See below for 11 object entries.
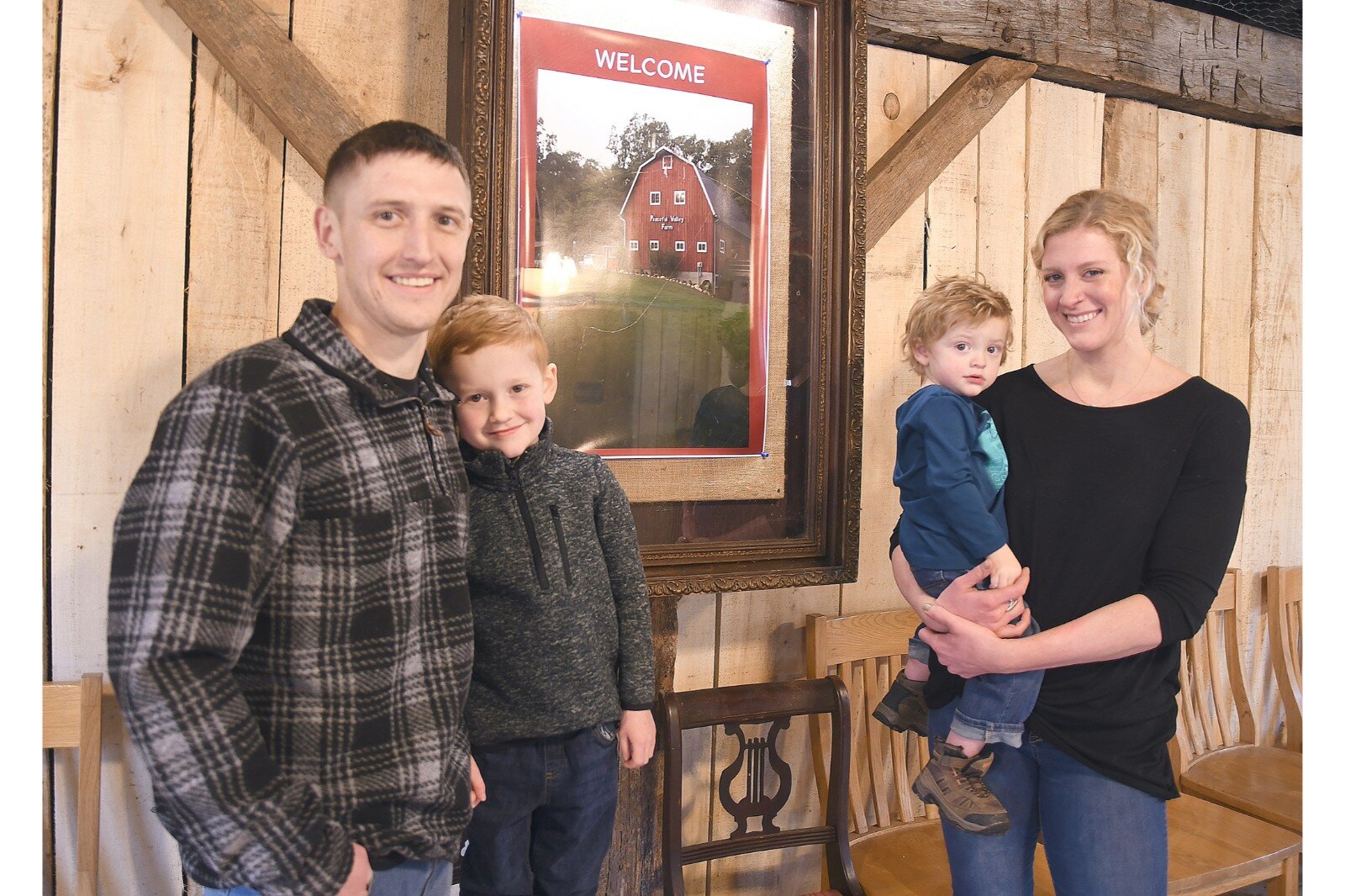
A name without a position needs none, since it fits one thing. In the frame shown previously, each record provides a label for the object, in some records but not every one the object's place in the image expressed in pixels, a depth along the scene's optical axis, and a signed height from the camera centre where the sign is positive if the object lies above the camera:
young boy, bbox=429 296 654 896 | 1.14 -0.25
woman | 1.23 -0.17
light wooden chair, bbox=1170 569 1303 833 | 2.12 -0.73
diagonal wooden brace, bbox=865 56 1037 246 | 1.87 +0.63
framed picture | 1.44 +0.31
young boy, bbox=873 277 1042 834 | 1.26 -0.07
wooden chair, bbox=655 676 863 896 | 1.60 -0.57
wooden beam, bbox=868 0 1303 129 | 1.93 +0.91
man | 0.79 -0.14
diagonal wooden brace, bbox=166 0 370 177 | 1.33 +0.53
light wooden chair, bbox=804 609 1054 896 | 1.78 -0.66
